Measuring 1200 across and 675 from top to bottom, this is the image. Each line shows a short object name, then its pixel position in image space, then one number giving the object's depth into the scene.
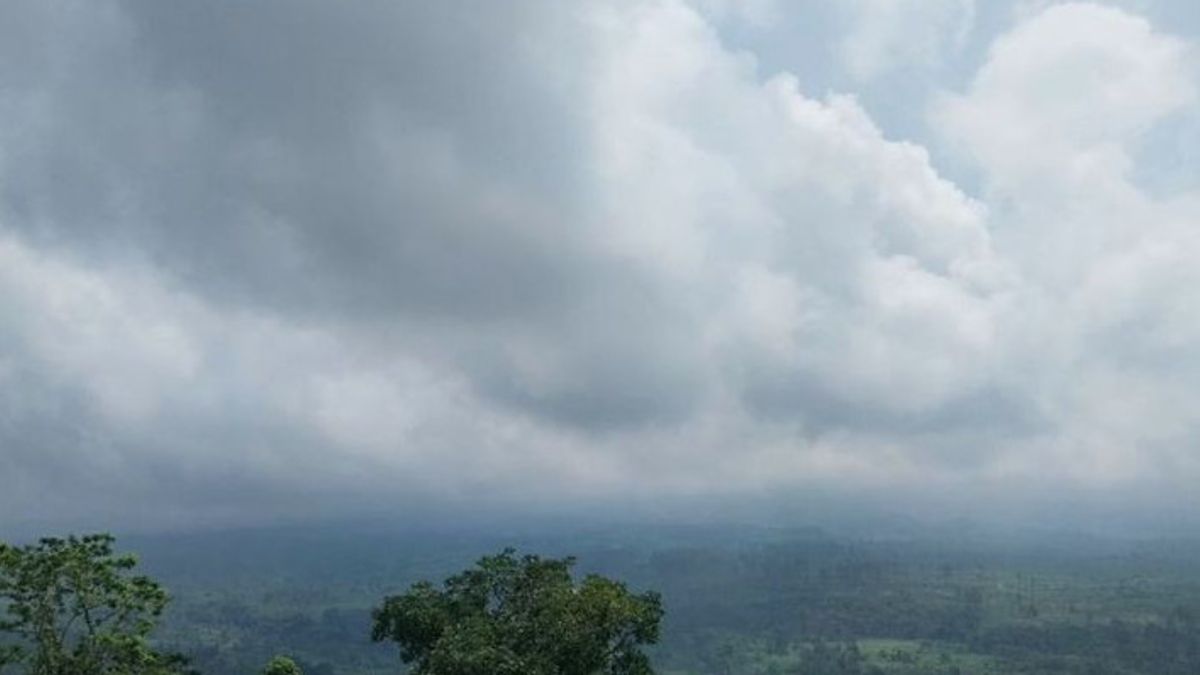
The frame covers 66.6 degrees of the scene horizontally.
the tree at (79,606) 41.81
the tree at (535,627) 47.75
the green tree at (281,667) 49.19
